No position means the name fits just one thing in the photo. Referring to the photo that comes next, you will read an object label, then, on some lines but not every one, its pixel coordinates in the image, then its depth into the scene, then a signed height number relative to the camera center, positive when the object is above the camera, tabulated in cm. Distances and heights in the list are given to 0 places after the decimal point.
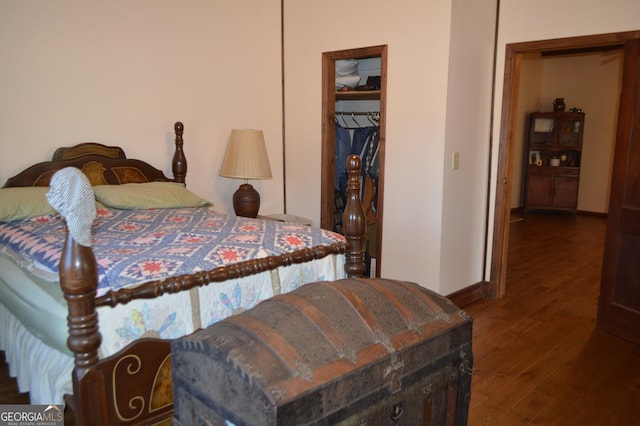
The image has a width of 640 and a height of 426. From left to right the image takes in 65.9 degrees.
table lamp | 379 -18
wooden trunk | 127 -62
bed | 158 -56
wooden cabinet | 809 -30
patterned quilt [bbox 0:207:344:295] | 182 -47
